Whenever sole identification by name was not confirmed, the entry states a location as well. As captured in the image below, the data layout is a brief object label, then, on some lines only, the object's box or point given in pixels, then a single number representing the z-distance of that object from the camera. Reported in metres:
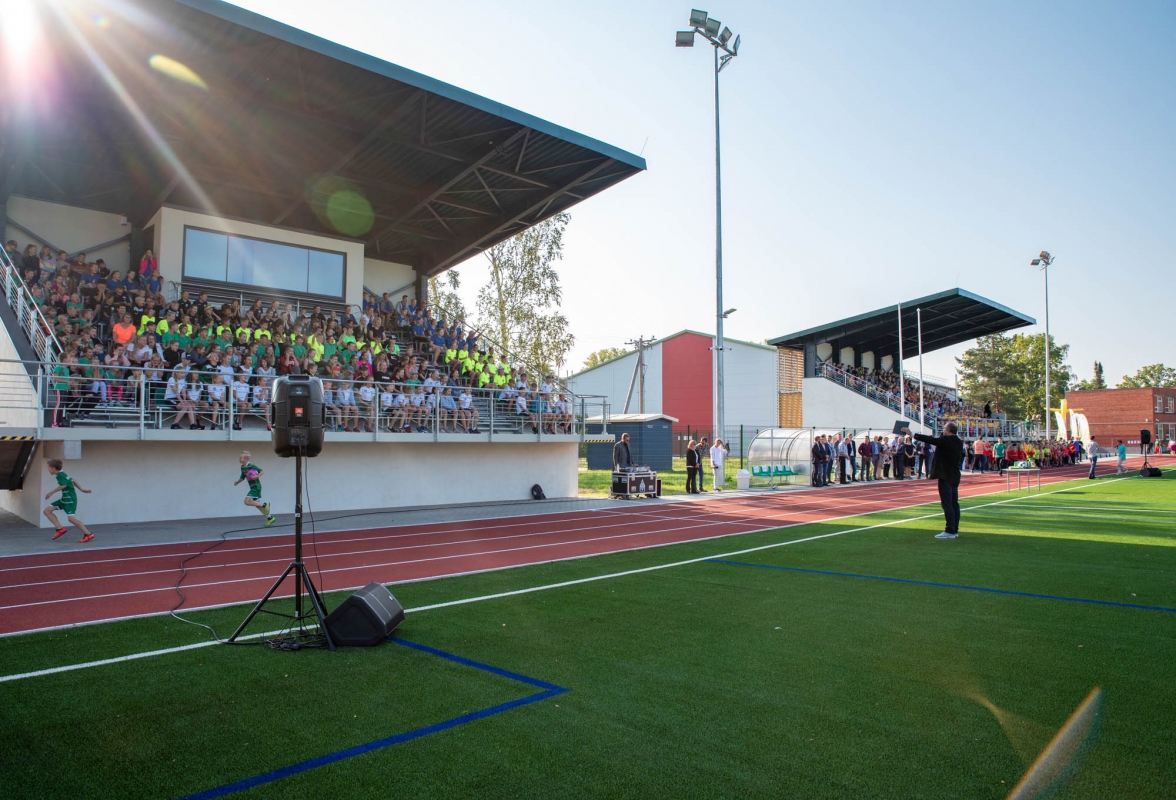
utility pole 50.12
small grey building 34.22
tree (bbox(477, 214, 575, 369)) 36.38
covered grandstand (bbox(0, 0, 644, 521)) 14.99
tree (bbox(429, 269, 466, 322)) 37.75
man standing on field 12.69
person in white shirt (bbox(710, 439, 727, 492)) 25.52
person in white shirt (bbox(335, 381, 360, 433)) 17.41
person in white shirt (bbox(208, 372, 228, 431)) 15.79
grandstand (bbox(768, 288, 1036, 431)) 45.47
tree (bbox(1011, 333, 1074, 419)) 86.88
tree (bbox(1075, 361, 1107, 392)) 144.25
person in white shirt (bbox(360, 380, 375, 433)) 18.06
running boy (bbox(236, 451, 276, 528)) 14.76
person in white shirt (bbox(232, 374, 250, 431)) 16.16
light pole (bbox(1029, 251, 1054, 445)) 51.62
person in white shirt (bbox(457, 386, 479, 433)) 19.86
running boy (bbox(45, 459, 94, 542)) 12.77
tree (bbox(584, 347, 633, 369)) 104.19
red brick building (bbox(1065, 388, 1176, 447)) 83.31
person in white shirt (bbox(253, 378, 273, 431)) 16.70
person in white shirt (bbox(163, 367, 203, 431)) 15.25
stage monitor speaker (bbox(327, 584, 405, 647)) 6.19
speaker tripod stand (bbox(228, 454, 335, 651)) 6.23
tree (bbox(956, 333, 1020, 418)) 85.25
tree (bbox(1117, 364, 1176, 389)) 142.50
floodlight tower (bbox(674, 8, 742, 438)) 24.62
